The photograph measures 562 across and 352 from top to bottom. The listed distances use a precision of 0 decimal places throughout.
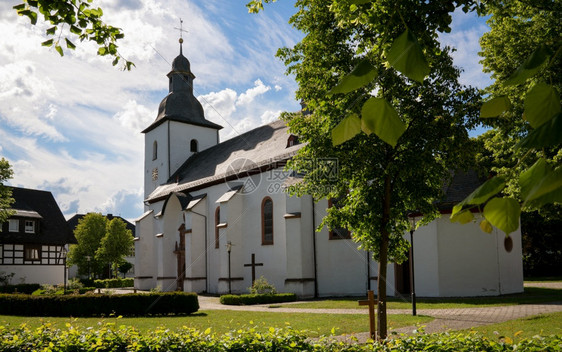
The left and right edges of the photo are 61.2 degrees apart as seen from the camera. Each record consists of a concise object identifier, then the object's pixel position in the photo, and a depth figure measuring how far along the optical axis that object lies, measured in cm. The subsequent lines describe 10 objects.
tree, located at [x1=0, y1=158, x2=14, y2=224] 3438
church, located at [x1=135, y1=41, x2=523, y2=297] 2059
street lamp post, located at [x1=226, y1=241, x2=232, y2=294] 2528
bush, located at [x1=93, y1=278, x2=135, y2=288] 4322
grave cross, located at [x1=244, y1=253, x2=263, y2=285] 2553
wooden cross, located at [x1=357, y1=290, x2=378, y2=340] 892
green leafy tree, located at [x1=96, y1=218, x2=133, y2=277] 5044
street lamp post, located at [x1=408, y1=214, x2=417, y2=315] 1439
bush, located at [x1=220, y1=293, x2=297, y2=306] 2125
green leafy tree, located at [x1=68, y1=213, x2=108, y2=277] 5147
